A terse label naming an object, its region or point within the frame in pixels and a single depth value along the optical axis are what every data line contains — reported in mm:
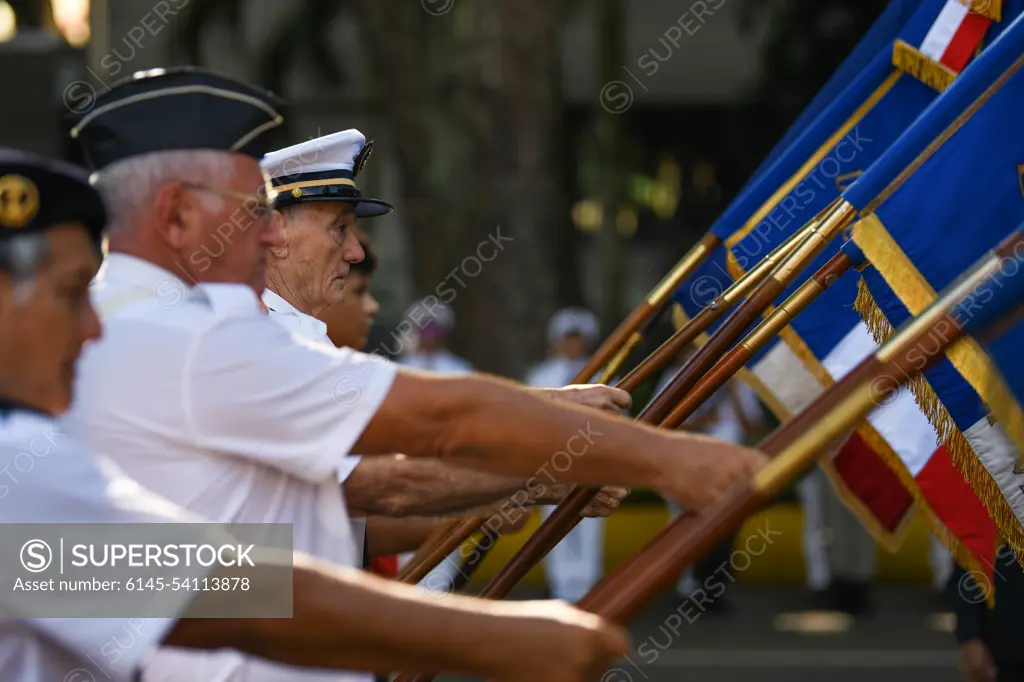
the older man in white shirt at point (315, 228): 7664
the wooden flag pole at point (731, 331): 6359
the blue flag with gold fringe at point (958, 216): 6734
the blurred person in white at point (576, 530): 21687
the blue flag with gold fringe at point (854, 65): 9969
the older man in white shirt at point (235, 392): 4637
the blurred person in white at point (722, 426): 22984
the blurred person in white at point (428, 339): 22922
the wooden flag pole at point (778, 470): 4523
